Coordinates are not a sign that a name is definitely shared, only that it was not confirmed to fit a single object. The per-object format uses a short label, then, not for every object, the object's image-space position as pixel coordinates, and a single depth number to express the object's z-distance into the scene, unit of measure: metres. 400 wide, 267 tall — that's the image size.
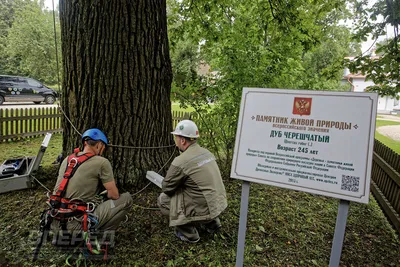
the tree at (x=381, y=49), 4.31
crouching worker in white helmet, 2.91
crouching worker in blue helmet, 2.54
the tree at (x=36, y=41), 20.61
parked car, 17.56
